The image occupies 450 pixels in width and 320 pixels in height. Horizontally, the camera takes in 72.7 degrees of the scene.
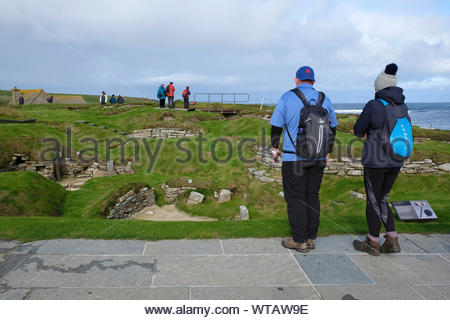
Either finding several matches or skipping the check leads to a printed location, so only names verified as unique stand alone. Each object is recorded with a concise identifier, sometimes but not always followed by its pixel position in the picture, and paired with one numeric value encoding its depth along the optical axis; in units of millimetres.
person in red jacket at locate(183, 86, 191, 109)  30234
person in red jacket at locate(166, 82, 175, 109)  29197
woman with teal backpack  4121
